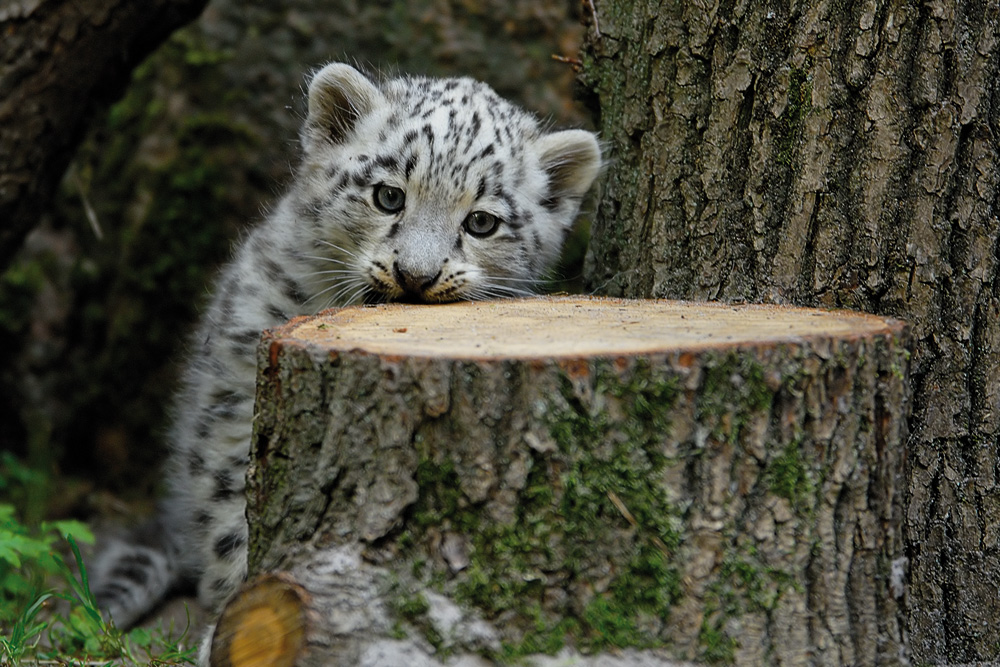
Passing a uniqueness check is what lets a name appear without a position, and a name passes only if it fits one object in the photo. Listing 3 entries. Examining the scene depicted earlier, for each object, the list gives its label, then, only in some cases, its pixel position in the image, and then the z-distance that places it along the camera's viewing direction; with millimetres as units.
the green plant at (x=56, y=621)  7950
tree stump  5199
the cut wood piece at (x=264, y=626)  5066
